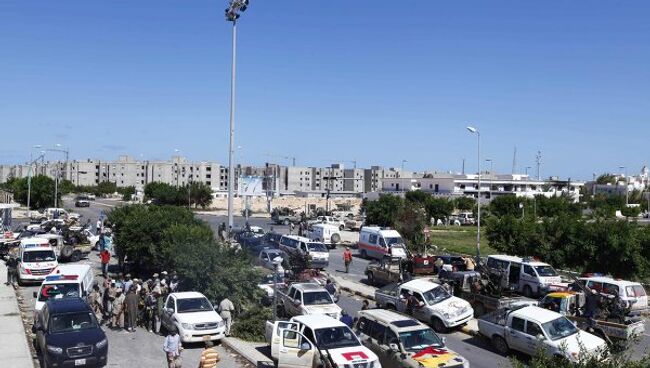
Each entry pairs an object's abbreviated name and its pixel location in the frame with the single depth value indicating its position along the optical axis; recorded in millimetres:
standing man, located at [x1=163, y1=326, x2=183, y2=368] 14656
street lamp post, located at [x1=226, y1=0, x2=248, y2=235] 34250
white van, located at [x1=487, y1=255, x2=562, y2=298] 26859
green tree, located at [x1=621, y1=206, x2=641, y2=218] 89988
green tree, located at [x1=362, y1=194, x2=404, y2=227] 56781
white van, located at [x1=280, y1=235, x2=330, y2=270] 35375
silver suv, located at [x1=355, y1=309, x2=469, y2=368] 14781
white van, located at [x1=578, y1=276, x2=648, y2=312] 23047
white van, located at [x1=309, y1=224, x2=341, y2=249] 47688
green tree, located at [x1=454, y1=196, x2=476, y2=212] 102769
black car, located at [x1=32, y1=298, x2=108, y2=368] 15133
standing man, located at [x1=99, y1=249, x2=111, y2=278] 30188
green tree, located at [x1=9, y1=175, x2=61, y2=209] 85812
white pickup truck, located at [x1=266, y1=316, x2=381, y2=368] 14656
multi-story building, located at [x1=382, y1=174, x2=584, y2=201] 140625
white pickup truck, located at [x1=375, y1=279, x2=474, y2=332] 21047
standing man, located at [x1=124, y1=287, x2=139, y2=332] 19641
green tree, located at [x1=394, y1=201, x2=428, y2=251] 44272
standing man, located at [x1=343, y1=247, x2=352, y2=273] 34997
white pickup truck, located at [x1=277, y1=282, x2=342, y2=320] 20703
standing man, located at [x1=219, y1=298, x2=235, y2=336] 19381
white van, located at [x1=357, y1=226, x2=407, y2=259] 38138
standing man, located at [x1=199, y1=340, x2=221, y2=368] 13328
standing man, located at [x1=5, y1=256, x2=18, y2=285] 27531
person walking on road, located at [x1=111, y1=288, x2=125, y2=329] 19891
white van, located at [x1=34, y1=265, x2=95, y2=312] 20672
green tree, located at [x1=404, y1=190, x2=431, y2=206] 77100
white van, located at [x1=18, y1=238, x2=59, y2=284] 28016
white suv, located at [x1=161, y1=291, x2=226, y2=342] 17953
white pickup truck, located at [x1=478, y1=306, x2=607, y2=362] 16688
